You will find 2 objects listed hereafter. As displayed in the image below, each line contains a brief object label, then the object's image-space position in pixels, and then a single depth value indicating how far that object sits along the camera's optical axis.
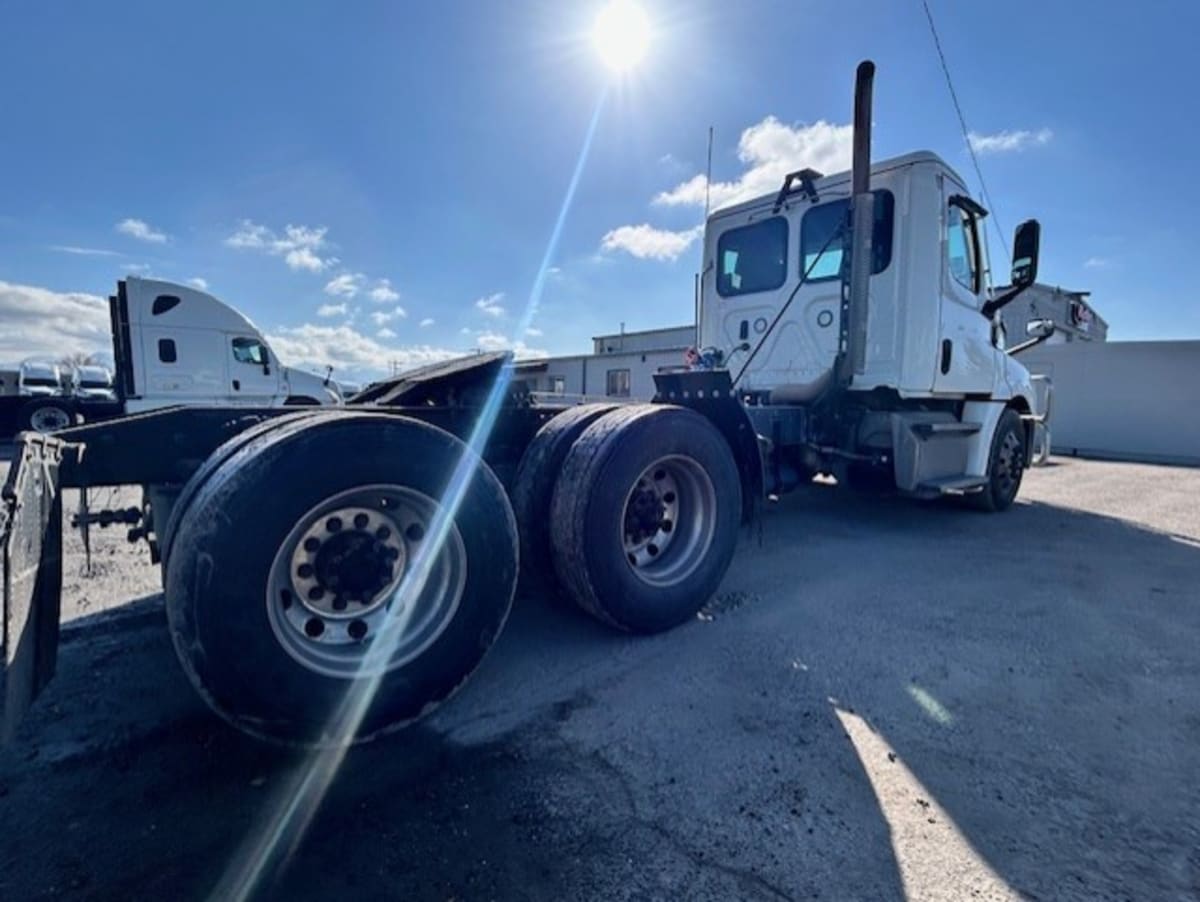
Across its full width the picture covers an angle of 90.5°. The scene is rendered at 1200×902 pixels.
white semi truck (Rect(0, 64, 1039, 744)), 2.00
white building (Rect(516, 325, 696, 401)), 24.19
